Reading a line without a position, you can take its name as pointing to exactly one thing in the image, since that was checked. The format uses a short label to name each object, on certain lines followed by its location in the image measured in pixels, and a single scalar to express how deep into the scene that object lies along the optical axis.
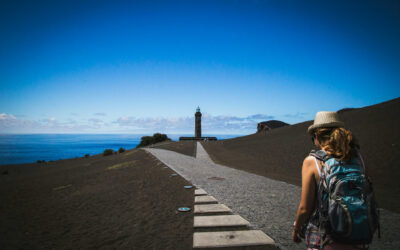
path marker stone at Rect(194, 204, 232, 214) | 5.70
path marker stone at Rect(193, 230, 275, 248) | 4.00
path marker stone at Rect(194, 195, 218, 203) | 6.57
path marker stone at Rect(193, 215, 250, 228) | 4.84
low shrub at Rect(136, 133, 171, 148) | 53.88
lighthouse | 57.49
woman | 1.83
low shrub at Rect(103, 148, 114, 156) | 36.25
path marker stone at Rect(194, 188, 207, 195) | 7.45
